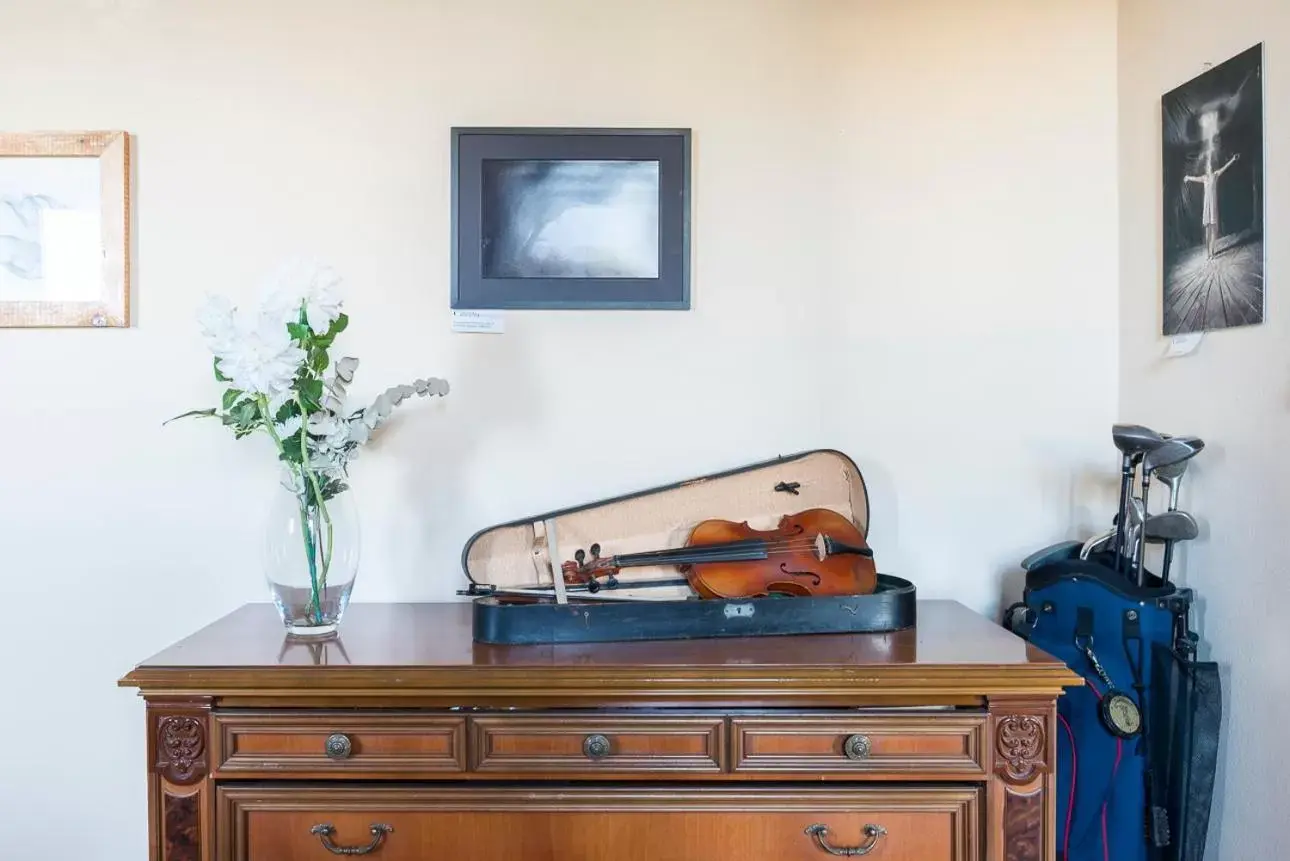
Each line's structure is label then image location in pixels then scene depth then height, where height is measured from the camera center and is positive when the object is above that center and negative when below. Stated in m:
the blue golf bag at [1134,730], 1.75 -0.59
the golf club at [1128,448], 1.85 -0.03
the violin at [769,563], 1.84 -0.27
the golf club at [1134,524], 1.89 -0.19
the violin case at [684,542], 1.78 -0.25
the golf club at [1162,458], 1.81 -0.05
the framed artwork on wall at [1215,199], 1.75 +0.48
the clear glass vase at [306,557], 1.79 -0.25
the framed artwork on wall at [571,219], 2.16 +0.51
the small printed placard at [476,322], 2.17 +0.26
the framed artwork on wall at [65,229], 2.14 +0.48
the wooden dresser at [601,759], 1.57 -0.57
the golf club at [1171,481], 1.86 -0.10
